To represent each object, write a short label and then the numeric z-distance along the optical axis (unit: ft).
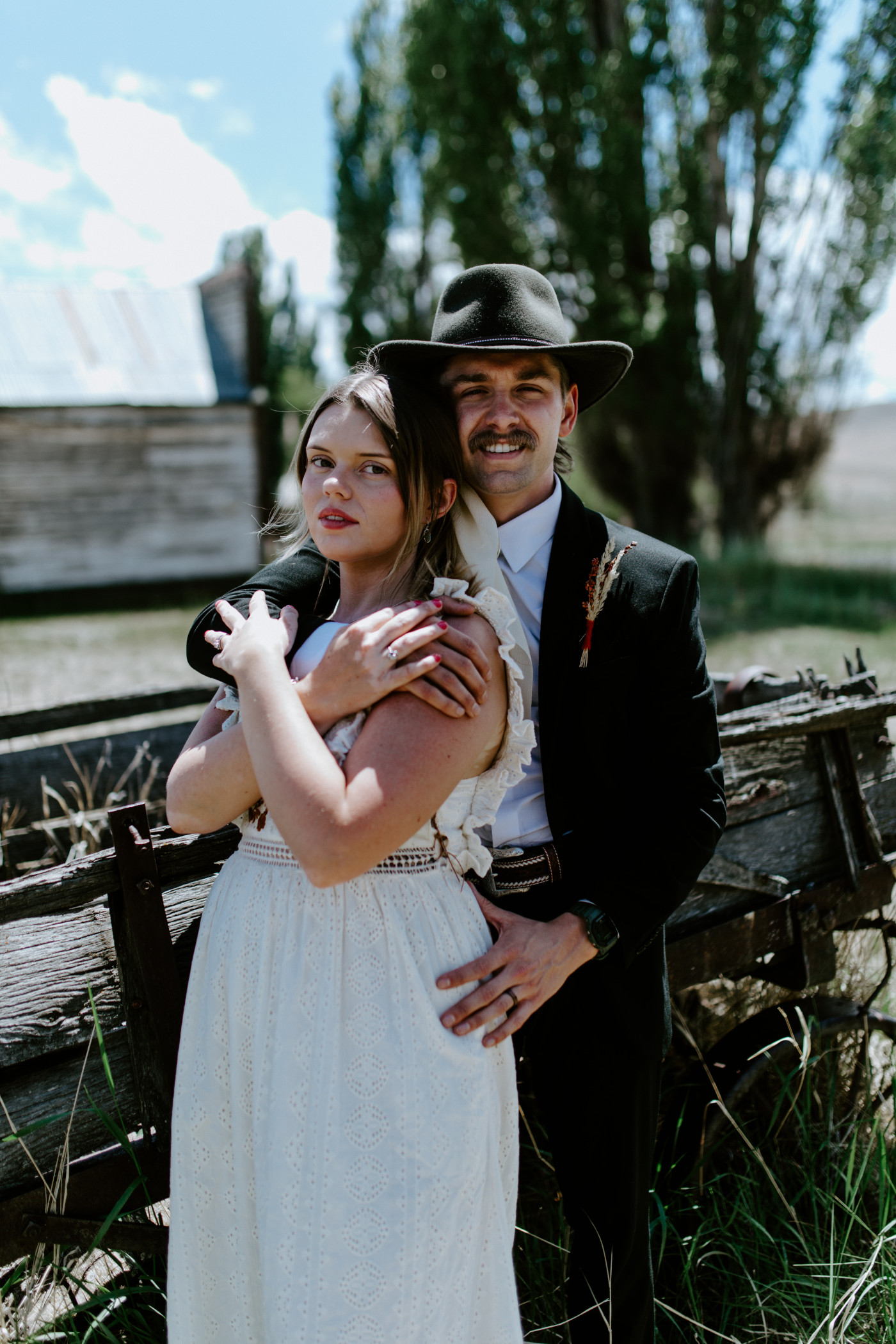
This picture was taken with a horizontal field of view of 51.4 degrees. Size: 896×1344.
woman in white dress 4.53
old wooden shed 51.44
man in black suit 5.94
